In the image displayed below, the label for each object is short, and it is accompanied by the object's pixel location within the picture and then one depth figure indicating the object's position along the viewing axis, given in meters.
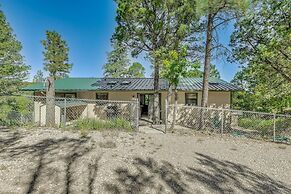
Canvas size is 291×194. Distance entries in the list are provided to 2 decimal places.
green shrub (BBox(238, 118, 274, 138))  6.59
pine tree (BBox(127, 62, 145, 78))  23.65
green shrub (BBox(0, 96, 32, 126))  7.07
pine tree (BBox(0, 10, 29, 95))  11.94
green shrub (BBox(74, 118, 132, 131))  5.71
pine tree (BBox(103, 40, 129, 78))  22.70
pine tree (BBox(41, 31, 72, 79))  22.74
